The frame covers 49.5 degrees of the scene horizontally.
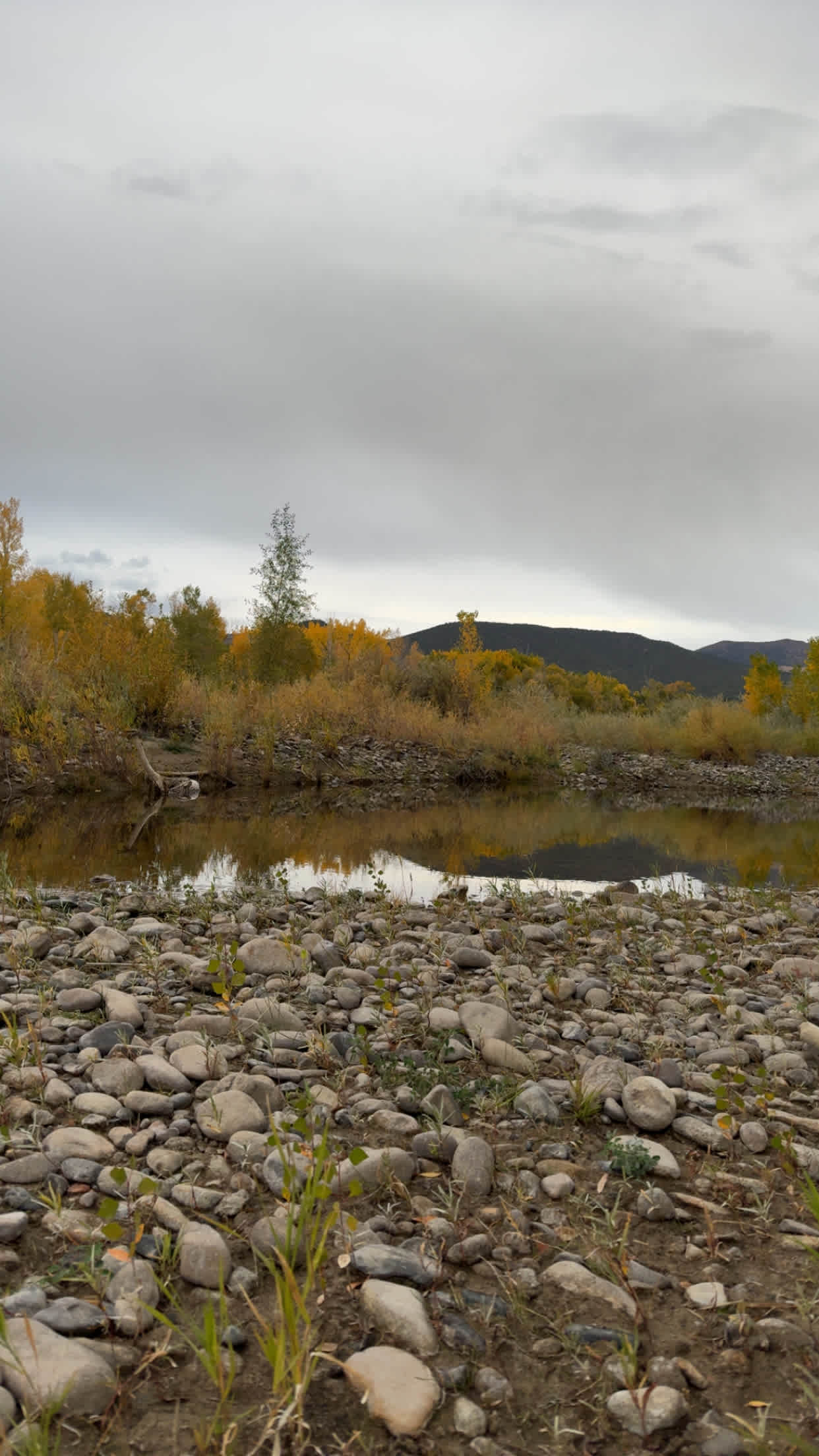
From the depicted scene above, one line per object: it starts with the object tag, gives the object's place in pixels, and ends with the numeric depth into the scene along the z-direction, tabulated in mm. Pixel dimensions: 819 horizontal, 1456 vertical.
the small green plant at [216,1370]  1478
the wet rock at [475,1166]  2408
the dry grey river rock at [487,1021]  3434
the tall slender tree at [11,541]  30266
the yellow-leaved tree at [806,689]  30641
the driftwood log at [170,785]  14062
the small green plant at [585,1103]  2861
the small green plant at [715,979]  4047
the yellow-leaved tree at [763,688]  33531
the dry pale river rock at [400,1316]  1798
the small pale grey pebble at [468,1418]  1603
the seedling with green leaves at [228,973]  3277
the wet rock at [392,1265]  2000
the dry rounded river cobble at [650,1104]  2824
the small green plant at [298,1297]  1540
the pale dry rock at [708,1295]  1953
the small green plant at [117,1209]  1769
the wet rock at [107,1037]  3182
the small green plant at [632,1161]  2516
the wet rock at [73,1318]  1740
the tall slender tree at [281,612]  27359
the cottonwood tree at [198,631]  32594
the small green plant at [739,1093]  2713
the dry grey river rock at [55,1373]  1555
